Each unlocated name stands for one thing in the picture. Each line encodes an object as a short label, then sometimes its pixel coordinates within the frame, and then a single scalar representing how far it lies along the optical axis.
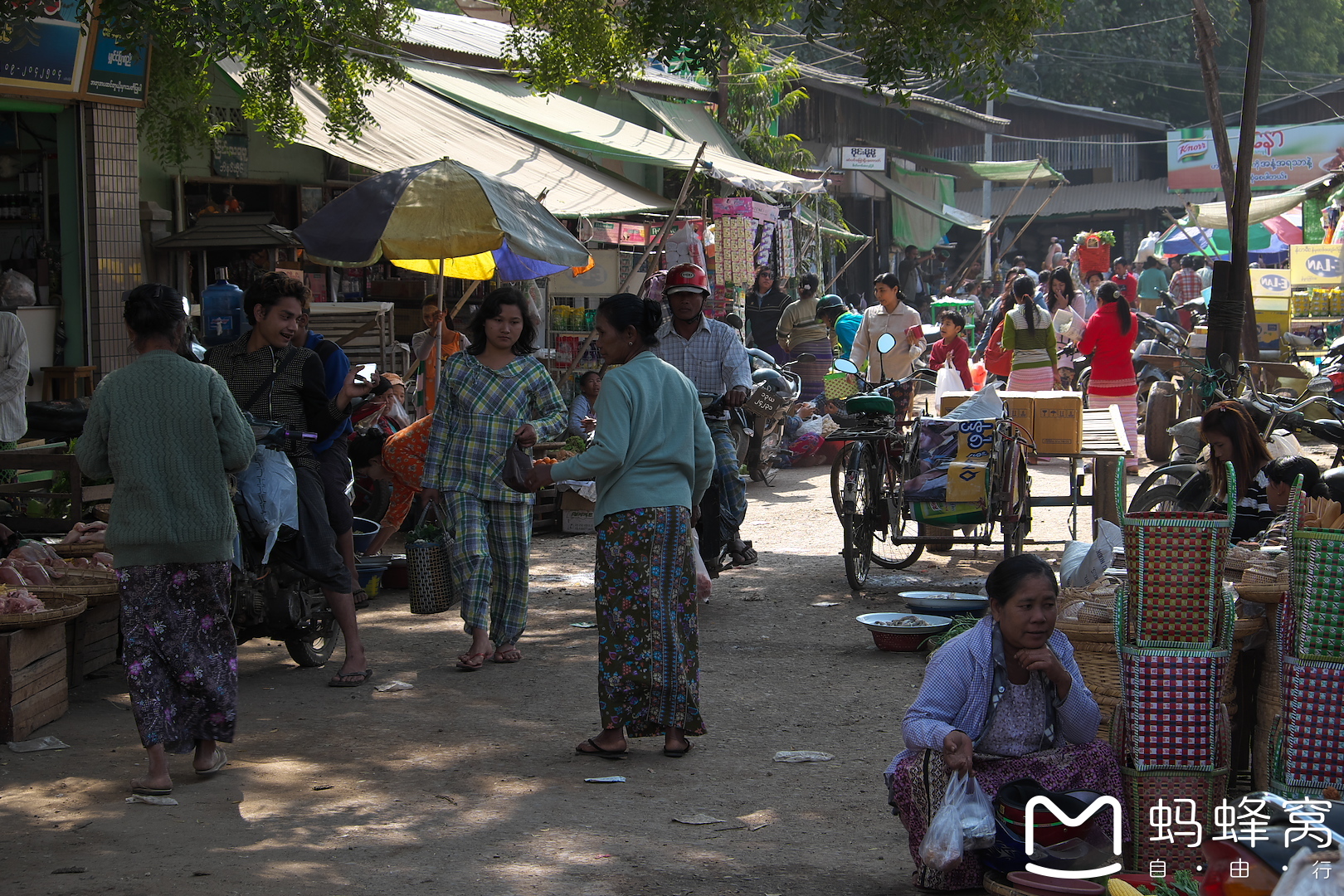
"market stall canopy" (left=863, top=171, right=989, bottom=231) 27.76
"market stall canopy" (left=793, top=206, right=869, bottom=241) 20.45
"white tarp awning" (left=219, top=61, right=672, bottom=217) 12.07
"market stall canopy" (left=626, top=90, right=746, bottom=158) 19.59
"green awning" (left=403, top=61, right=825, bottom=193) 15.04
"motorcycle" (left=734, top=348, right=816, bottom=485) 12.65
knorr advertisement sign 33.41
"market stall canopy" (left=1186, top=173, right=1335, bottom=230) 22.08
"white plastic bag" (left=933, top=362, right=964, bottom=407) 12.69
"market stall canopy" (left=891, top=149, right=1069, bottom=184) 27.94
